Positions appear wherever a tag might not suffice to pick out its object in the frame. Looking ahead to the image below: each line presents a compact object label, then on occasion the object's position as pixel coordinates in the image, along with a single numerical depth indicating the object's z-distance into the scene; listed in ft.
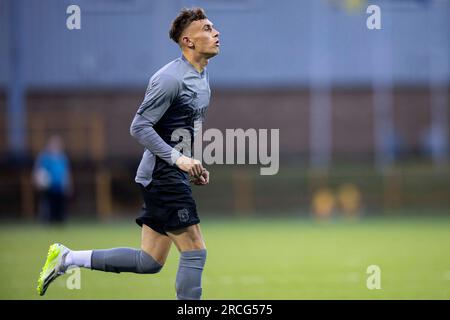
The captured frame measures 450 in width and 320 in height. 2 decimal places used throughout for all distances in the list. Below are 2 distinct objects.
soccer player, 49.70
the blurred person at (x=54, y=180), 153.17
